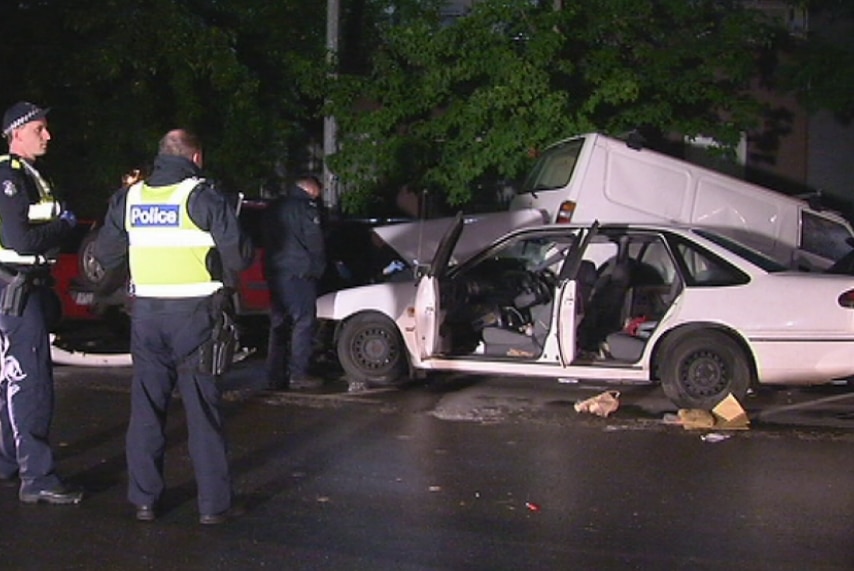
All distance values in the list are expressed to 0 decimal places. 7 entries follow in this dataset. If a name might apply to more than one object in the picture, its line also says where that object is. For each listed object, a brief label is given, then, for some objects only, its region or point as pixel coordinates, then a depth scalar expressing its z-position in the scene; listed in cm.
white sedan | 998
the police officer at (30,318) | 701
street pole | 1664
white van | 1288
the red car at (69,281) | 1302
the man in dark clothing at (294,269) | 1094
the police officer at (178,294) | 656
